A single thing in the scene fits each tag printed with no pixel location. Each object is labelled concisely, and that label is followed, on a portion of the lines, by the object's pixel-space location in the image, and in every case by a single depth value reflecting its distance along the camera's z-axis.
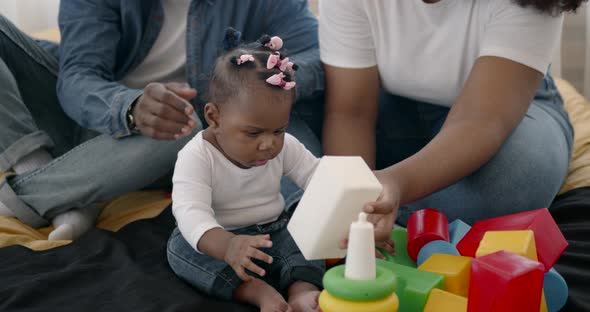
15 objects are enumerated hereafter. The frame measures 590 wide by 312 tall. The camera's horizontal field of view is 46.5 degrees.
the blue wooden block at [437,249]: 0.98
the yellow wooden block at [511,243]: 0.82
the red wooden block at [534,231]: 0.90
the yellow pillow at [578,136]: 1.41
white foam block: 0.80
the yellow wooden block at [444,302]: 0.79
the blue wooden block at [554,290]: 0.87
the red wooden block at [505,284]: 0.73
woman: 1.13
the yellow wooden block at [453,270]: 0.87
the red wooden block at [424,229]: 1.02
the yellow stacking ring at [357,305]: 0.71
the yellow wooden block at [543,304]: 0.83
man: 1.30
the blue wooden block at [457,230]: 1.06
